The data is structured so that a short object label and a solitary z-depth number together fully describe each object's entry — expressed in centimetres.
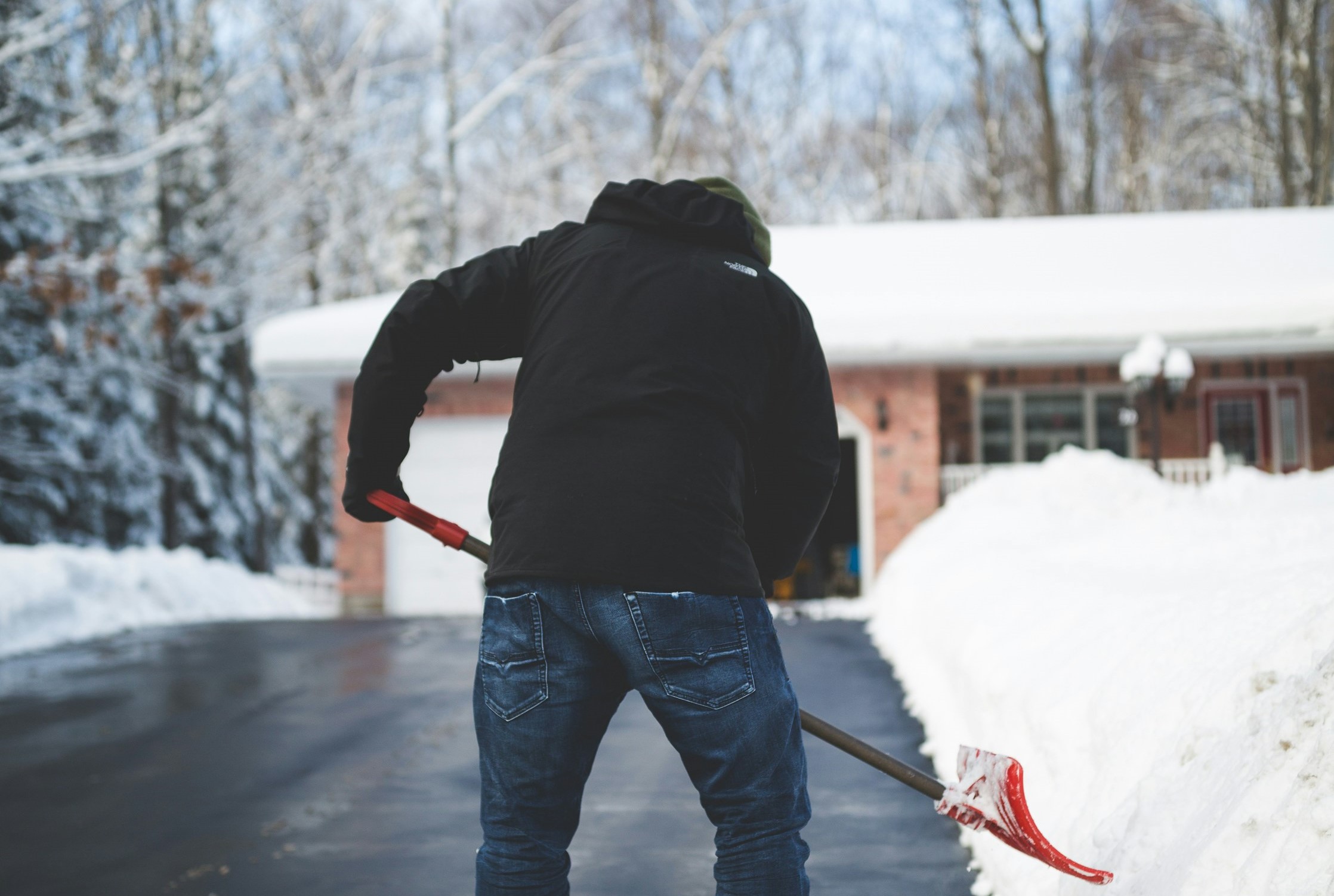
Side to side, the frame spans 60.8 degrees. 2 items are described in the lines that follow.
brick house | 1247
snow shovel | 241
